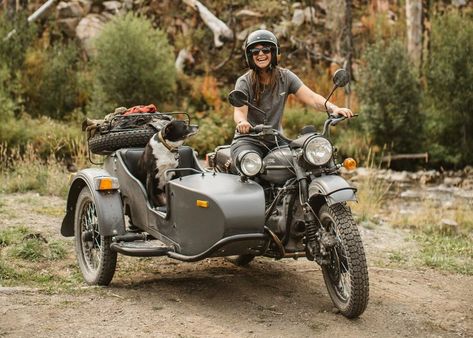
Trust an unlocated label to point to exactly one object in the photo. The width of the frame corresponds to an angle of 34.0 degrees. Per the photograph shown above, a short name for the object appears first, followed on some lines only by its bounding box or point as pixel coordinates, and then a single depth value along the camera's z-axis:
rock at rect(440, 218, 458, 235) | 8.98
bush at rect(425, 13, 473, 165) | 18.00
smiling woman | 5.74
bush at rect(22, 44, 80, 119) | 18.86
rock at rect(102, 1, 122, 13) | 22.48
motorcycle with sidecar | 5.03
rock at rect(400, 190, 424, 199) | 14.28
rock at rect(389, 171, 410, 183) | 16.25
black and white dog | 5.81
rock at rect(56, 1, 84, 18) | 21.84
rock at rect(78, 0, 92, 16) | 22.31
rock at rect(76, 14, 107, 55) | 20.98
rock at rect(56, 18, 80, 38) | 21.64
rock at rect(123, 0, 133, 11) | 22.08
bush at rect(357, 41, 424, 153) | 17.67
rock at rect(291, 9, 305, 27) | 23.16
